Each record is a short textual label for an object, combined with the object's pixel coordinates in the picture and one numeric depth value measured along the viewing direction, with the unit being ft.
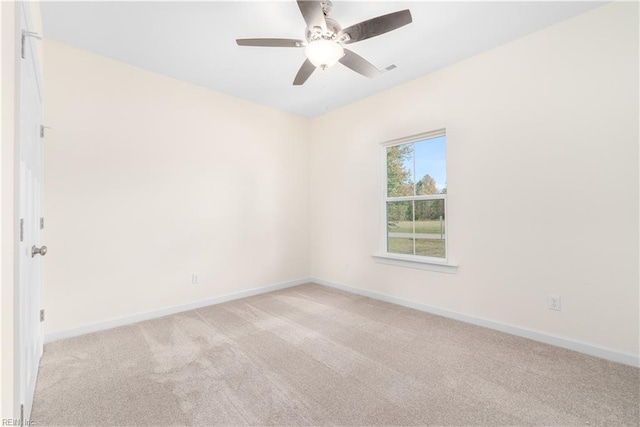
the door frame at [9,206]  3.24
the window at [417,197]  10.90
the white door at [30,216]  4.78
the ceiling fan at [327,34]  5.97
